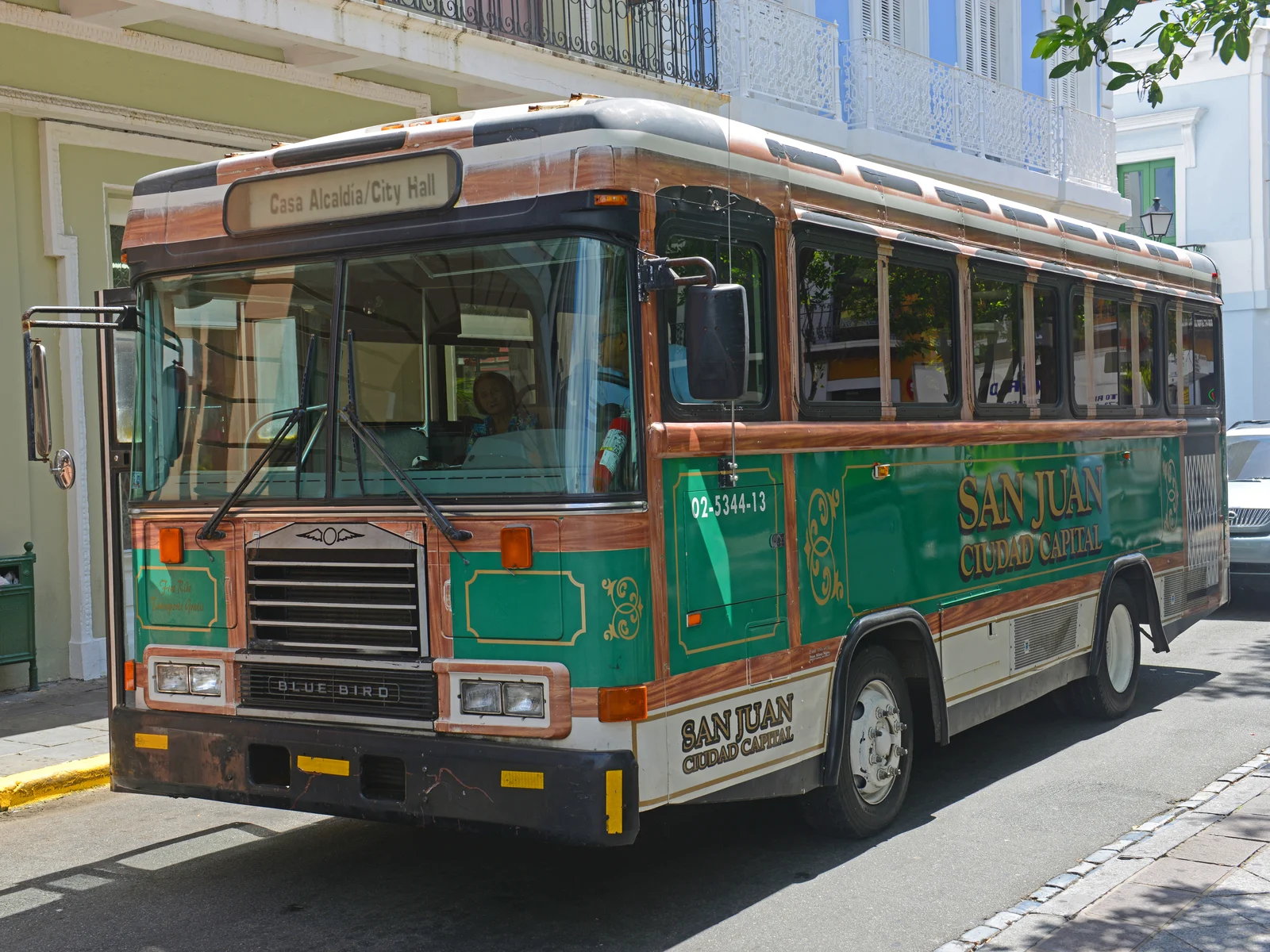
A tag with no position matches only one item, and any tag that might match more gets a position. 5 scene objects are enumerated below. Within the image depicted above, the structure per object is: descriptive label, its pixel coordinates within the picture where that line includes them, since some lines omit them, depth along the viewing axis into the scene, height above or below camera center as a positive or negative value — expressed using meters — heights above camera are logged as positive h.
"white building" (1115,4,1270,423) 31.48 +5.59
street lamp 20.86 +3.02
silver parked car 14.01 -0.76
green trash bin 10.23 -0.99
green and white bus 5.21 -0.08
